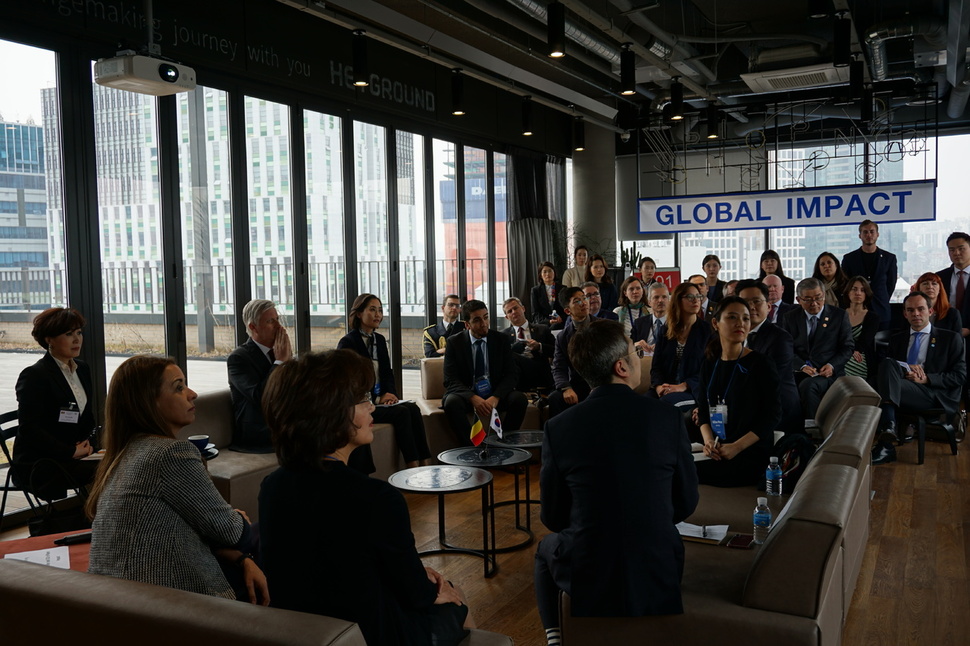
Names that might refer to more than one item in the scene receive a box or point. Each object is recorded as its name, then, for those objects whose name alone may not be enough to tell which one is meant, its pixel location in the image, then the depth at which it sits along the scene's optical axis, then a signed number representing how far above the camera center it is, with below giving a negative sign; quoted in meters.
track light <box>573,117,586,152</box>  12.08 +2.19
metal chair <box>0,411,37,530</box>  4.15 -0.76
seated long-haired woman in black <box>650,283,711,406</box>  5.72 -0.50
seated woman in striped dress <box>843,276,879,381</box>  6.84 -0.44
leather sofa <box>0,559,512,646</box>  1.71 -0.74
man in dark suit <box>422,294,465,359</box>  7.79 -0.47
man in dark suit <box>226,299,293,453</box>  5.11 -0.52
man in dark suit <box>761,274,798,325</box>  6.71 -0.27
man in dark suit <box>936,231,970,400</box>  7.25 -0.05
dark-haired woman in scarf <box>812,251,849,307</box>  7.64 -0.03
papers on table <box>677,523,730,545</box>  3.14 -1.03
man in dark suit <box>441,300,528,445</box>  6.14 -0.73
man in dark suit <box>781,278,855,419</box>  6.21 -0.52
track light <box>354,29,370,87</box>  6.27 +1.76
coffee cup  4.35 -0.84
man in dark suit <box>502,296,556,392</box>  7.30 -0.66
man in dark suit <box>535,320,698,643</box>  2.41 -0.65
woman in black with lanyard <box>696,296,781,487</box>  4.00 -0.69
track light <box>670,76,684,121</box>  7.96 +1.74
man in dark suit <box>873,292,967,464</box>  6.15 -0.80
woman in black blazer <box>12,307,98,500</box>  4.16 -0.65
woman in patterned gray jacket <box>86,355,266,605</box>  2.21 -0.59
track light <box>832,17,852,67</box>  6.50 +1.86
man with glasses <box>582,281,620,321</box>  7.01 -0.17
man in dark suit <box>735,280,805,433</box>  4.69 -0.46
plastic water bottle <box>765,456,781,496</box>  3.71 -0.94
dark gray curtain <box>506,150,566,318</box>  10.61 +0.79
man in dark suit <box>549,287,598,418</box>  6.27 -0.81
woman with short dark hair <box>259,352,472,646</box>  1.90 -0.56
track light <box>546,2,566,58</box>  5.59 +1.75
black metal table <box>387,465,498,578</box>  3.82 -0.98
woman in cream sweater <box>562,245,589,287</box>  10.00 +0.09
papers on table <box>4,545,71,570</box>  2.81 -0.95
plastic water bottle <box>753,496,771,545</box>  3.17 -1.00
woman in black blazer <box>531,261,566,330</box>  9.35 -0.23
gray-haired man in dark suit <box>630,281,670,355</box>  6.59 -0.39
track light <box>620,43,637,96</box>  6.81 +1.75
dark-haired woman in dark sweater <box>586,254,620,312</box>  9.34 -0.03
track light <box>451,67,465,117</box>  7.98 +1.89
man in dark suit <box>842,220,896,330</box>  7.98 +0.02
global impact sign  7.90 +0.68
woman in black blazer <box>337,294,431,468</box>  5.82 -0.82
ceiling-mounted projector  4.46 +1.21
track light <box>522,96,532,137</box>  9.05 +1.85
